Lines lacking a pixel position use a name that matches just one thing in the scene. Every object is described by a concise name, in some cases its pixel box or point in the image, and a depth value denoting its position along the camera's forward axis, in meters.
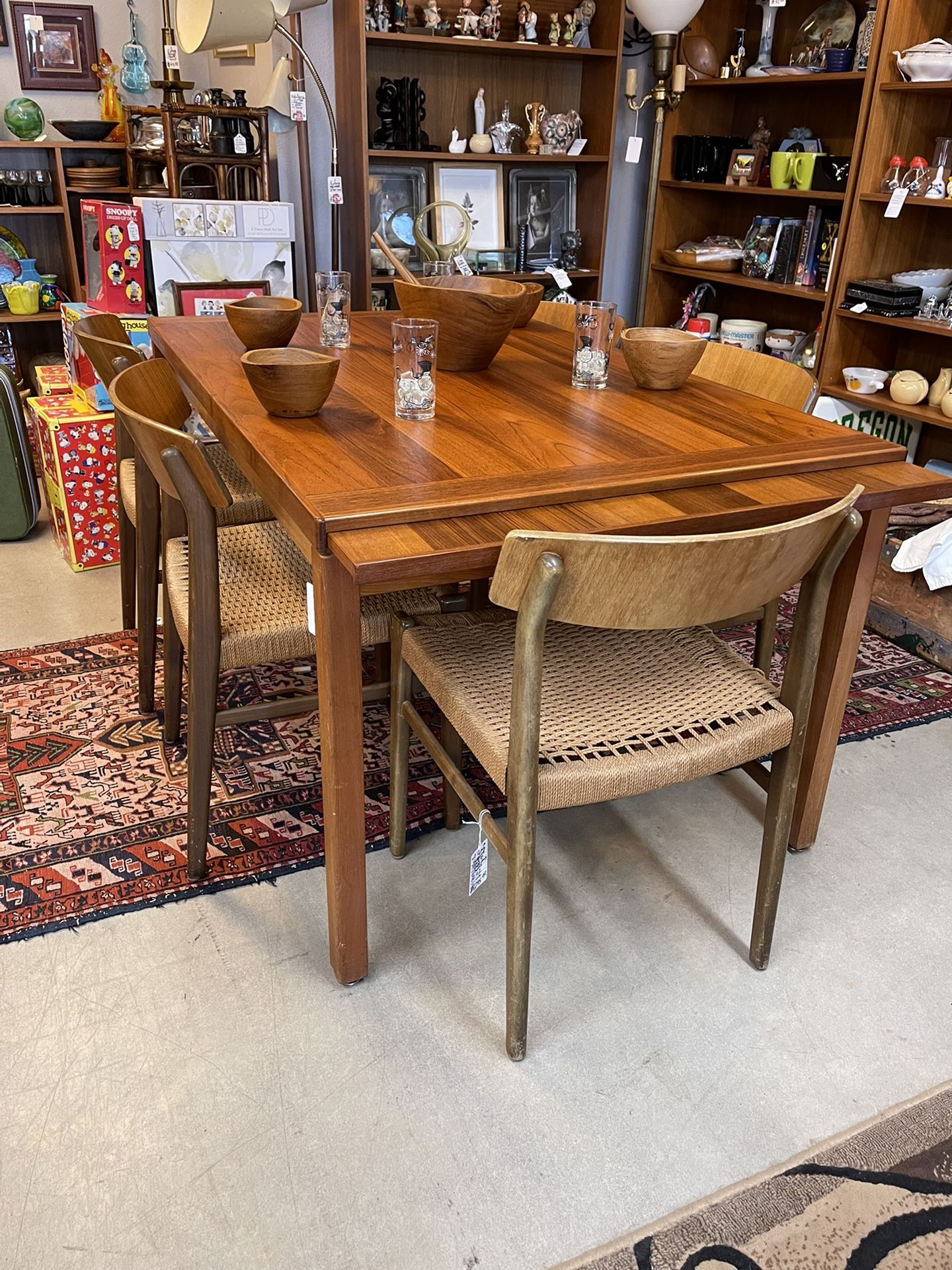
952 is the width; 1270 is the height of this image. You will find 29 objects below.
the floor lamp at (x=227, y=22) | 2.79
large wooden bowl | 1.81
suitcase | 2.93
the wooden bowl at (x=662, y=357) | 1.84
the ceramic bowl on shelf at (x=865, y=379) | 3.22
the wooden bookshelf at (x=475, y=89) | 3.41
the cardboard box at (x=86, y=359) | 2.85
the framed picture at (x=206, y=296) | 3.15
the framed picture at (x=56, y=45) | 4.45
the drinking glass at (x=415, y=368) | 1.54
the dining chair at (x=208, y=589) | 1.45
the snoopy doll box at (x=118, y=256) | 3.03
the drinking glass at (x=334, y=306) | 2.06
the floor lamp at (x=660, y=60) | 3.41
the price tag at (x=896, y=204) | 2.93
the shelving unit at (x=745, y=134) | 3.53
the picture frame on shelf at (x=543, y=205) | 3.94
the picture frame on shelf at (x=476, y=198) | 3.79
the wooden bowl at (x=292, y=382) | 1.52
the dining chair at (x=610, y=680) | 1.12
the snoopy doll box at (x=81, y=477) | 2.76
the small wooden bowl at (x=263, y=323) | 1.88
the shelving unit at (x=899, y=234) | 2.95
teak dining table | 1.25
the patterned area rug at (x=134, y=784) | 1.73
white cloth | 2.55
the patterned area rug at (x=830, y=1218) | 1.18
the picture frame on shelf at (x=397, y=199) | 3.64
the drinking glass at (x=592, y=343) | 1.81
